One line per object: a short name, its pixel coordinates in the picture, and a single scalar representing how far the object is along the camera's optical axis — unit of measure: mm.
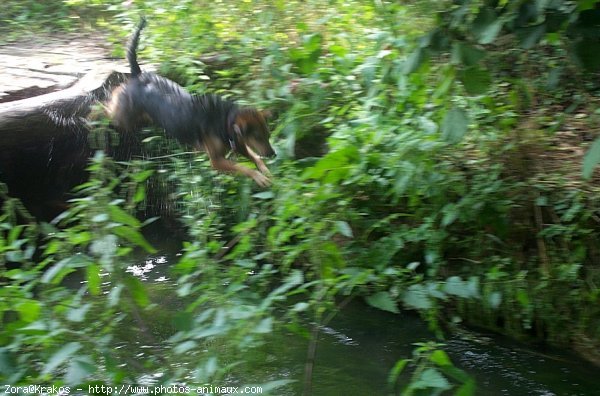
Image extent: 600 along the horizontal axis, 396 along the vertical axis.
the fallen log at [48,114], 6328
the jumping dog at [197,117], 5793
